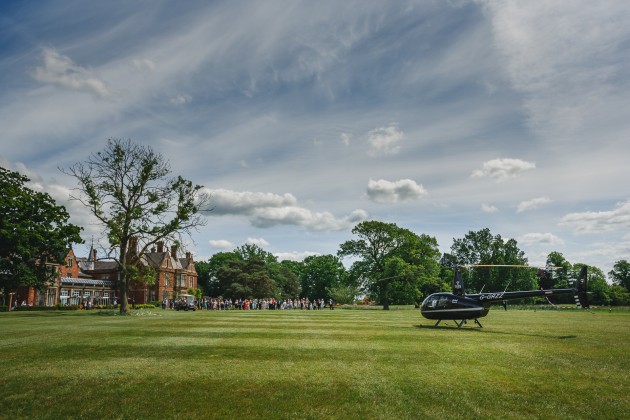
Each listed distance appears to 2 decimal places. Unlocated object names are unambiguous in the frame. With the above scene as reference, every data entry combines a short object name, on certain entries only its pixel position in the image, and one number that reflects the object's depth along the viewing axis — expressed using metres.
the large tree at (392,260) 65.19
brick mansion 68.00
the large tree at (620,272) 120.32
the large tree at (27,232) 42.09
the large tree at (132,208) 38.16
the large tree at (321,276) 113.88
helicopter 20.83
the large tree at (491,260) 91.25
